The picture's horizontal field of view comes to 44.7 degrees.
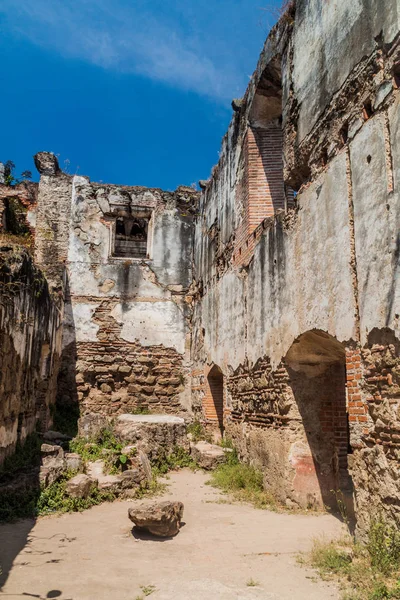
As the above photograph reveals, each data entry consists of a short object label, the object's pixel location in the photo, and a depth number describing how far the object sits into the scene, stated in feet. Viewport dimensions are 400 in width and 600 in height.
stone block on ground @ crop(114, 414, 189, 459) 28.58
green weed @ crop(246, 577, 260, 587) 12.56
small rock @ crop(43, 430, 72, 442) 29.73
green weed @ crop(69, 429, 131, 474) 24.31
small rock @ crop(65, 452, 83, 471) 22.77
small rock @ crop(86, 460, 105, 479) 23.31
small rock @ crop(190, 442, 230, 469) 28.25
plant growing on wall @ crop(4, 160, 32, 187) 48.83
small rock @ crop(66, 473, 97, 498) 20.62
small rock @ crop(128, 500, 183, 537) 16.74
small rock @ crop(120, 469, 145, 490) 22.58
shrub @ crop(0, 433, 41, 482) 20.98
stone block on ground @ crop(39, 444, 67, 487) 20.90
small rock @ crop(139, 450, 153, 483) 23.95
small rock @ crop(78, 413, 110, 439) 32.94
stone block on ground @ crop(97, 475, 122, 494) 21.93
